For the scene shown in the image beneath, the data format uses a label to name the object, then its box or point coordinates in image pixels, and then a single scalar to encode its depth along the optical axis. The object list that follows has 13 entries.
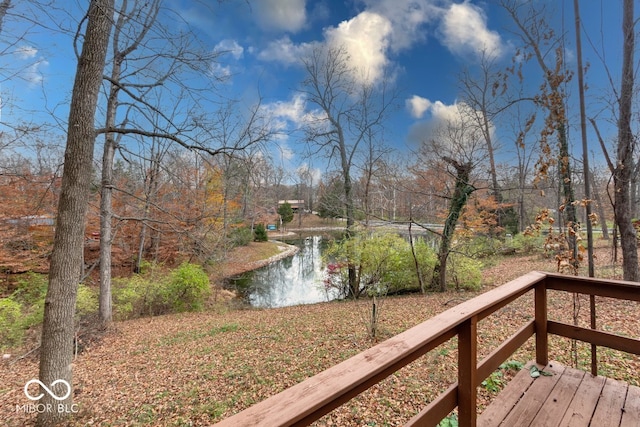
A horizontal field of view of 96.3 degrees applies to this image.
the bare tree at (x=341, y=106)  10.10
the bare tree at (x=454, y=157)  7.57
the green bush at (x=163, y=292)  8.12
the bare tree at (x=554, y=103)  3.14
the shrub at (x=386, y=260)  8.49
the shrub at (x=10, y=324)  5.52
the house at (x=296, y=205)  36.16
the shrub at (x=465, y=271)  8.20
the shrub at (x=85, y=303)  6.47
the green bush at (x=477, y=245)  8.41
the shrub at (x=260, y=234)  22.23
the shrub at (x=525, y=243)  12.16
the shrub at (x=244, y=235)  18.01
